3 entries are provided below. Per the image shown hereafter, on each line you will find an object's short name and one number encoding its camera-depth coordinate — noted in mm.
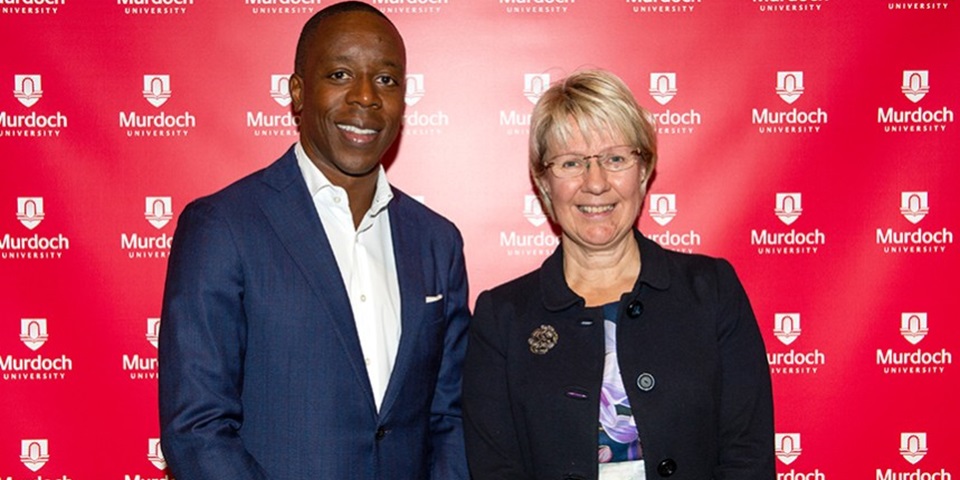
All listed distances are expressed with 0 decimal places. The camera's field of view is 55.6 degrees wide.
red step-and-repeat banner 3055
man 2018
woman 2090
